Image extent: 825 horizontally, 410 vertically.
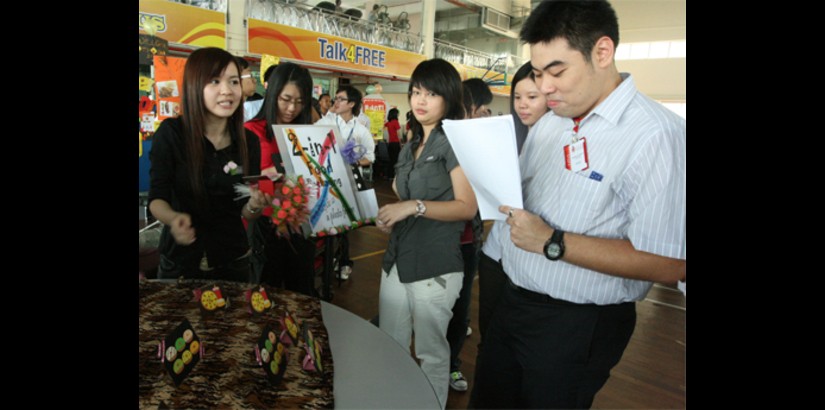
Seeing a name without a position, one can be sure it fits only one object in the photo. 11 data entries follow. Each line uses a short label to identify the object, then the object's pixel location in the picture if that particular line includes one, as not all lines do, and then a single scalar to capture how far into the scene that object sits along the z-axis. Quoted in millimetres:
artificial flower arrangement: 1510
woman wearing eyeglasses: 2027
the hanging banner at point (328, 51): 7809
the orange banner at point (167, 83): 3756
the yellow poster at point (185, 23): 6209
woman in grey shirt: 1591
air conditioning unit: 14156
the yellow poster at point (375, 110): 7973
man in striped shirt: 944
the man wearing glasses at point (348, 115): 3930
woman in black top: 1477
